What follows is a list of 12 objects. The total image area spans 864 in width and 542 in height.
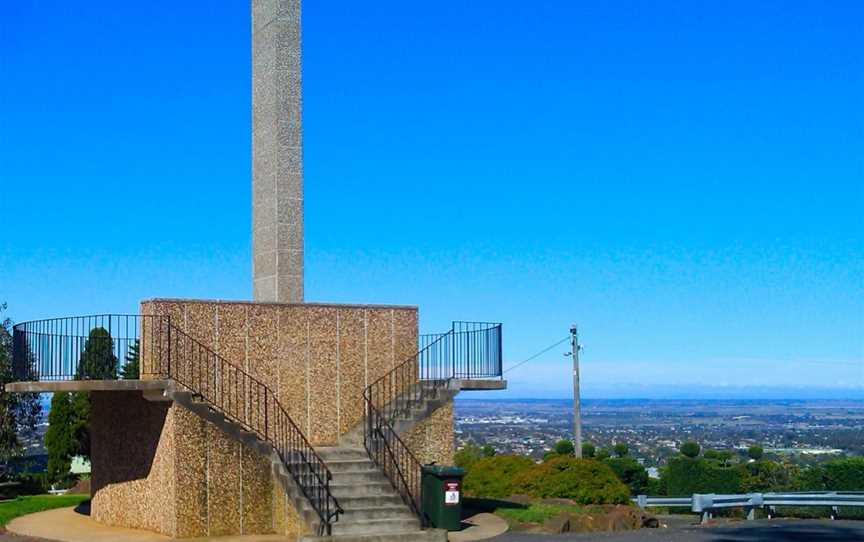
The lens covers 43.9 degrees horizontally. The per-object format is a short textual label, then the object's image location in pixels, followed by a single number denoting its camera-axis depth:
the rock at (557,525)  18.50
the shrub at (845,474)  26.72
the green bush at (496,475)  23.70
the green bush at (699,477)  30.55
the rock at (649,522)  20.62
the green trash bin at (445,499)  17.56
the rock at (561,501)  21.90
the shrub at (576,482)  22.92
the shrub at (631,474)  37.28
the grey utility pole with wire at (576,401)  35.38
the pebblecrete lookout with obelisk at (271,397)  17.20
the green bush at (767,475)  40.22
